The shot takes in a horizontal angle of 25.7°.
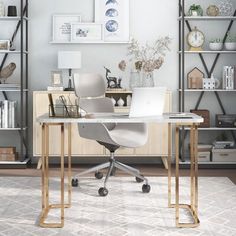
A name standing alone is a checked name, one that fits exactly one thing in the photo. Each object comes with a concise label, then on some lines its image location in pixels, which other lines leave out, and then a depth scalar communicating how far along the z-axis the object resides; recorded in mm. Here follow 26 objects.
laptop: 3482
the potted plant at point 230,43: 5968
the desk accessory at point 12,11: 5934
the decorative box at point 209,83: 5961
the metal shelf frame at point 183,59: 5852
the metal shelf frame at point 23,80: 5828
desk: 3357
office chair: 4500
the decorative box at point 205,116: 5984
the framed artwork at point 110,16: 6109
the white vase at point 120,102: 5824
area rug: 3354
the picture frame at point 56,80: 5902
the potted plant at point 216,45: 5973
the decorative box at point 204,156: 5969
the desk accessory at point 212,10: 6004
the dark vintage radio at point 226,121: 5973
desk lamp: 5801
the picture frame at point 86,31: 6074
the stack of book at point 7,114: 5883
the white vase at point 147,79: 5969
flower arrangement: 6125
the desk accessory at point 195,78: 6051
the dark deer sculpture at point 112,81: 5867
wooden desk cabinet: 5781
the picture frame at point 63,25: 6113
